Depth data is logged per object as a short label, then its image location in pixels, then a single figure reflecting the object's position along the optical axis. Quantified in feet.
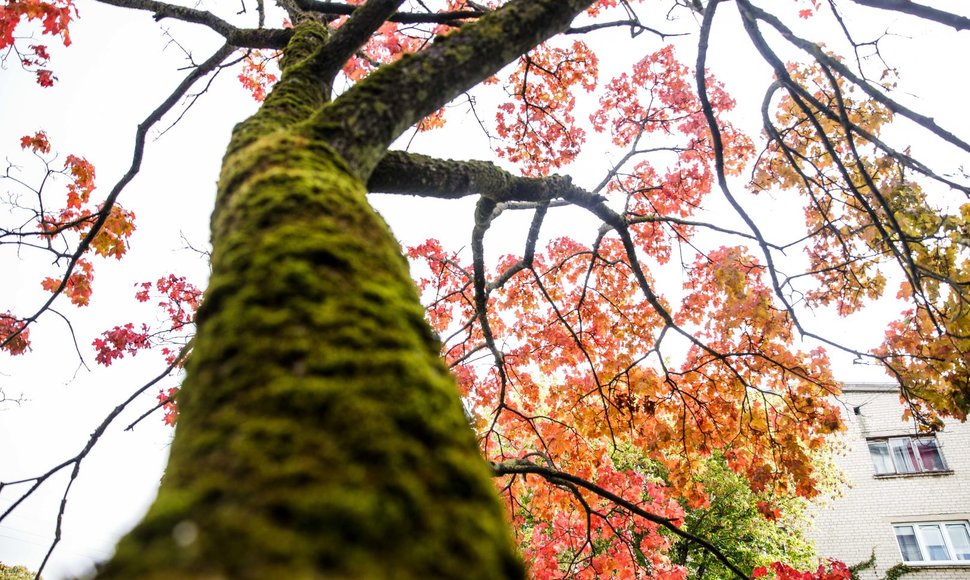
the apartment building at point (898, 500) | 45.32
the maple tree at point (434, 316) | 1.86
